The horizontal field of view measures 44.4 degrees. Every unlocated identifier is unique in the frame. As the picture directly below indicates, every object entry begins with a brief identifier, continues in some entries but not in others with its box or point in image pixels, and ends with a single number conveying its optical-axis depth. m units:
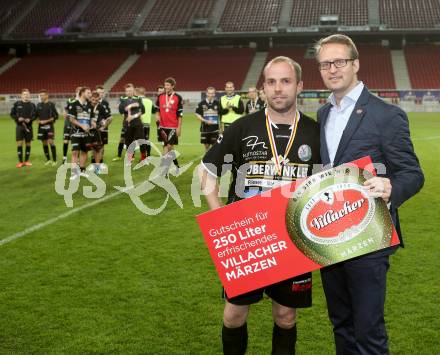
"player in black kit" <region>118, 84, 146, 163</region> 13.04
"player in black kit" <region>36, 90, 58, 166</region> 13.67
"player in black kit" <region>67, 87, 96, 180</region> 11.26
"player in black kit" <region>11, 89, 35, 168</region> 13.66
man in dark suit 2.60
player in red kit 12.23
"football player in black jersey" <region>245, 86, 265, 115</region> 13.56
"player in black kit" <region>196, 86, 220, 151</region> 13.35
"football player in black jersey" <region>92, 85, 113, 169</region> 12.09
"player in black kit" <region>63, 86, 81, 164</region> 13.36
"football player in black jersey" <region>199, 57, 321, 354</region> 2.91
